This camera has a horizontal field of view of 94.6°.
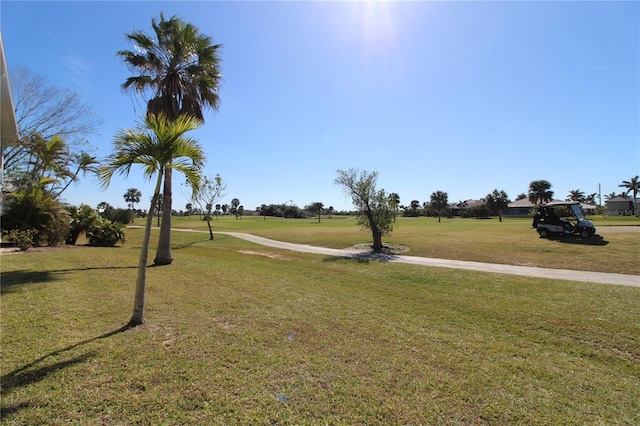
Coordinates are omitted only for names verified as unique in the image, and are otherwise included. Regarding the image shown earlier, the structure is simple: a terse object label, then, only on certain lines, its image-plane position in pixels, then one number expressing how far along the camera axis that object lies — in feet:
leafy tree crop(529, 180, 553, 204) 211.82
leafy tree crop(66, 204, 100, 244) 59.11
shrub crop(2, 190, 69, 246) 47.67
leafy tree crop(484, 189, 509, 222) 194.70
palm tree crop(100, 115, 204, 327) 16.26
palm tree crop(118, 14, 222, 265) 39.14
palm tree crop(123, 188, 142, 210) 329.56
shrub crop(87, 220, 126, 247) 59.06
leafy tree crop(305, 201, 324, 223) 380.00
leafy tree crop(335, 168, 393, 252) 62.44
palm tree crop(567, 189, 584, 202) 295.28
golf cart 55.52
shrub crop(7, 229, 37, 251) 44.06
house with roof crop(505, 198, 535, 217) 262.67
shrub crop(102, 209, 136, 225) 234.38
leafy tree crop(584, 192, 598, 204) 338.75
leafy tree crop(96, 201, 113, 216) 234.17
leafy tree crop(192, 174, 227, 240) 106.22
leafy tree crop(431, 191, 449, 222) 243.40
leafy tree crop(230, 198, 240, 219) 445.37
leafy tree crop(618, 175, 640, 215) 237.45
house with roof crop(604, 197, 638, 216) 231.09
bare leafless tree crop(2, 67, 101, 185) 62.44
